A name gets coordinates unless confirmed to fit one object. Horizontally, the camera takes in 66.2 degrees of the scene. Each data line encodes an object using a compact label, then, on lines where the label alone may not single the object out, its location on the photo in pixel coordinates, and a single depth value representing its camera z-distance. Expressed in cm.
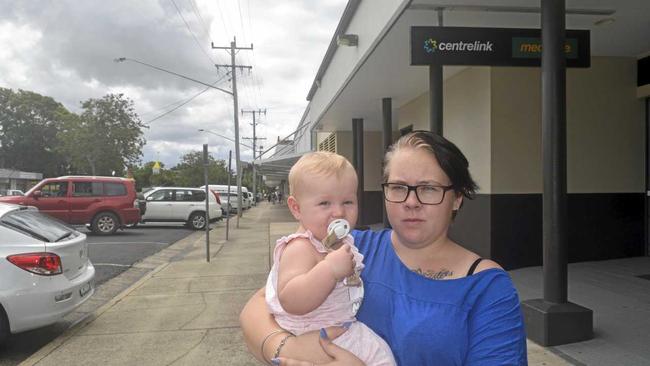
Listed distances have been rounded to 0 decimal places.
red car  1543
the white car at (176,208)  1953
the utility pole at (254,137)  7261
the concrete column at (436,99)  705
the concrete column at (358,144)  1514
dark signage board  553
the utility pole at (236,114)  3042
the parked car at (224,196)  3193
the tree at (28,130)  7575
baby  146
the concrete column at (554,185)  457
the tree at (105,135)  4756
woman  135
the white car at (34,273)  492
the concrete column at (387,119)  1184
